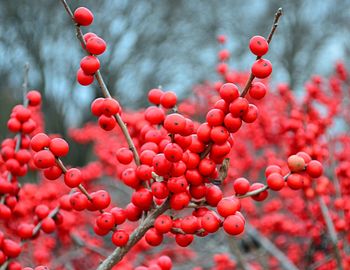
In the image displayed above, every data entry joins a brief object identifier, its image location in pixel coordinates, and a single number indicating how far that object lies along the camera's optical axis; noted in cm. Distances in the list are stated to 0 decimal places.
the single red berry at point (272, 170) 57
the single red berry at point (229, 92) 55
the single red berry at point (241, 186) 57
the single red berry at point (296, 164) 57
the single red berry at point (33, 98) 66
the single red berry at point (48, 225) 62
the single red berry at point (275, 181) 56
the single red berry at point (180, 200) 55
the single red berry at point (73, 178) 56
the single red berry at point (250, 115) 55
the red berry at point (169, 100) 58
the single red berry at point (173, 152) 54
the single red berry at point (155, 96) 61
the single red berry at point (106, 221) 56
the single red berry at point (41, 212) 62
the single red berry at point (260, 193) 57
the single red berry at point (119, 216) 57
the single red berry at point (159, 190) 55
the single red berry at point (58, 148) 56
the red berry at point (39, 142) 56
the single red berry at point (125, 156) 58
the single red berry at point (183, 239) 56
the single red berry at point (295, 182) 56
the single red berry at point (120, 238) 56
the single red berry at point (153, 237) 56
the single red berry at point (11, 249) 60
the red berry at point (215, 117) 55
